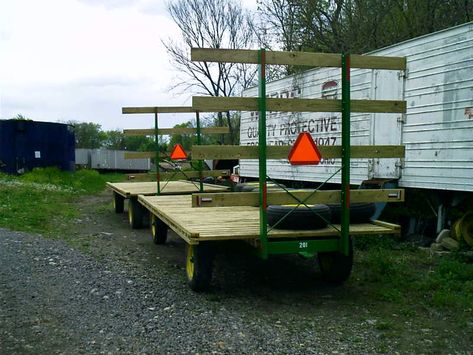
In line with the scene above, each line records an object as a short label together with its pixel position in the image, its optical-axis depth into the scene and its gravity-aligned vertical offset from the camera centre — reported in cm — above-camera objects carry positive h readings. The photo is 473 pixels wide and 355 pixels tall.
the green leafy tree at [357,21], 1248 +298
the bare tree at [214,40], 3262 +582
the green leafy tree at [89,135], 7422 +19
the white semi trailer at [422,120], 792 +28
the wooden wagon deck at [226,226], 545 -99
